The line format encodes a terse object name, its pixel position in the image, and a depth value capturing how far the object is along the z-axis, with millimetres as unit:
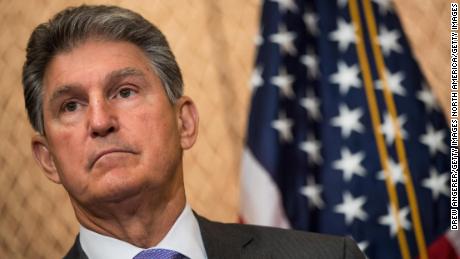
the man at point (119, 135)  2195
